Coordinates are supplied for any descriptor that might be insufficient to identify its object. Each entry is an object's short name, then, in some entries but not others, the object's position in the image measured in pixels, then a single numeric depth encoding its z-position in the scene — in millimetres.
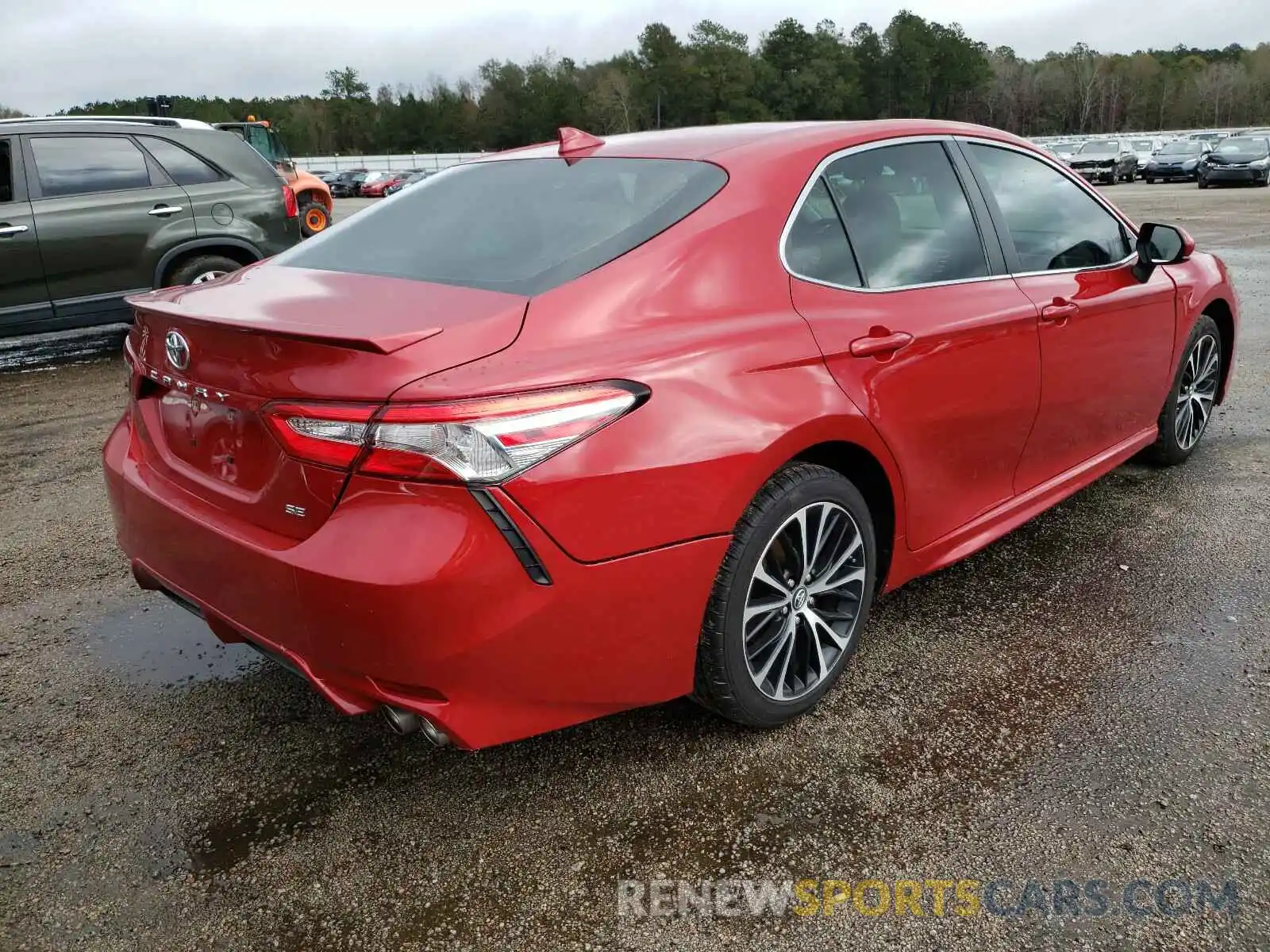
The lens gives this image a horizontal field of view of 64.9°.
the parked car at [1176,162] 31750
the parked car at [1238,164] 27484
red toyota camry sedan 1993
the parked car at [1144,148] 37688
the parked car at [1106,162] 33906
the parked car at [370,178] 59562
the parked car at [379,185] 57000
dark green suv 7188
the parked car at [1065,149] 36481
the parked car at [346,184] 61219
